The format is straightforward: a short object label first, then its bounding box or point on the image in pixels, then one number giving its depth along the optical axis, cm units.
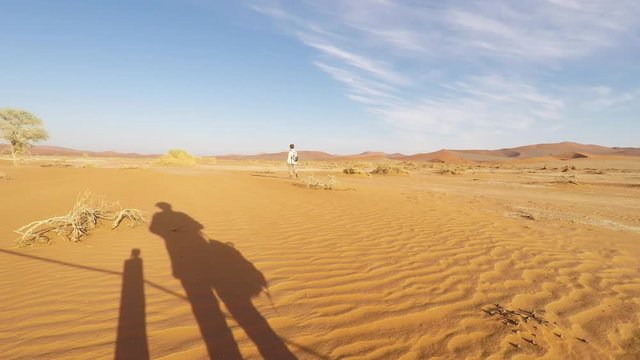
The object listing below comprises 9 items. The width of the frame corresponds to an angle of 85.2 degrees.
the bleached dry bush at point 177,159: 3038
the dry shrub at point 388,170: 2381
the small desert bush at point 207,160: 4255
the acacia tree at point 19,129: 2438
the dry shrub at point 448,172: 2555
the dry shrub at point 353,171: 2291
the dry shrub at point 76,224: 520
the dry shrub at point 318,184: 1240
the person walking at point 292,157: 1497
